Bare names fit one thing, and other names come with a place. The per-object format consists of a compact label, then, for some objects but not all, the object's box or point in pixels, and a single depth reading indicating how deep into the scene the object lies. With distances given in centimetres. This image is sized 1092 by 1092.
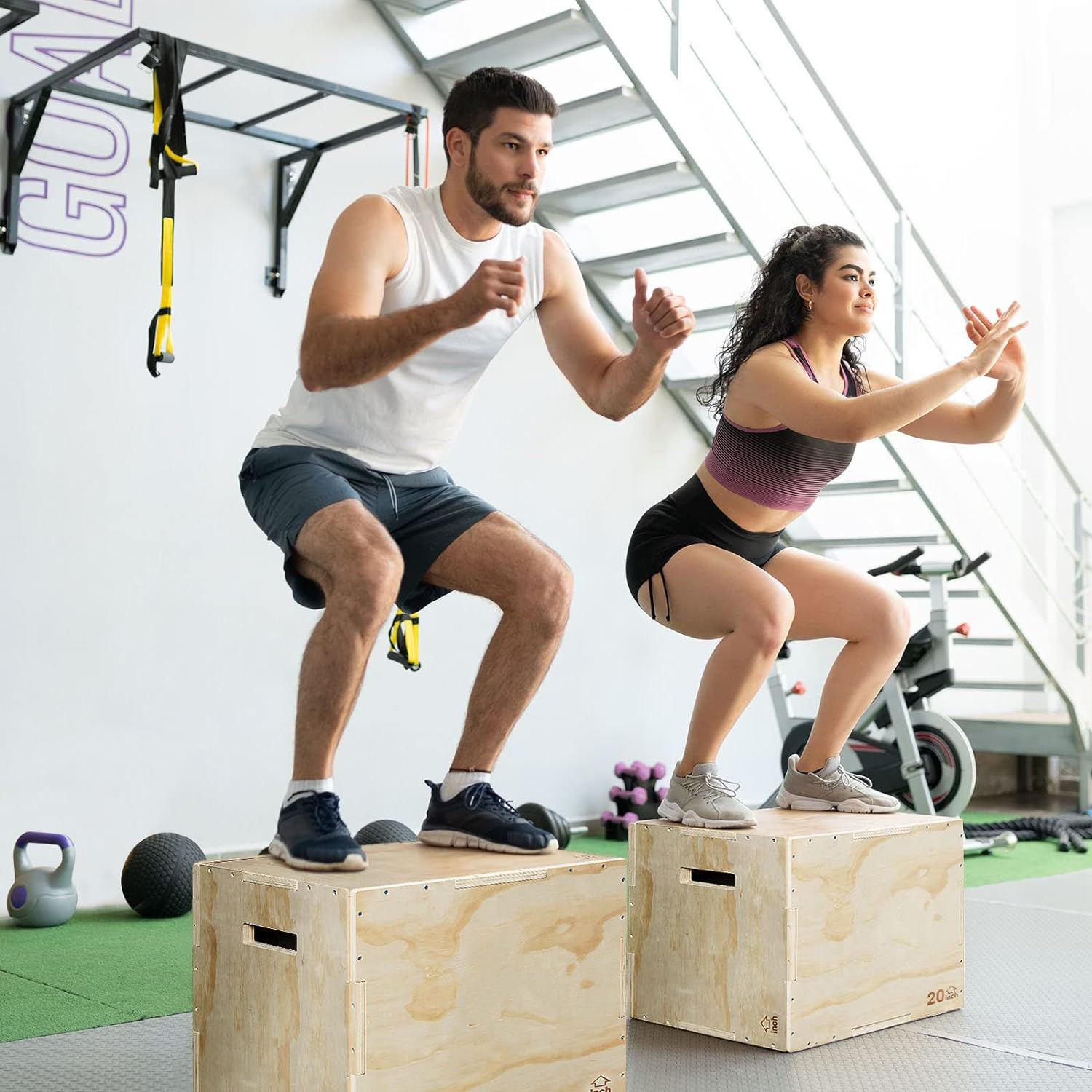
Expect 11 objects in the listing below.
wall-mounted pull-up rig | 303
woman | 245
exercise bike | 452
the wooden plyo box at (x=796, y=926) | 226
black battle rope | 466
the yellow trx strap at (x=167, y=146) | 300
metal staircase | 430
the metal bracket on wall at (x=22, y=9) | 263
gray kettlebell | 329
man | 193
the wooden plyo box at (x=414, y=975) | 170
